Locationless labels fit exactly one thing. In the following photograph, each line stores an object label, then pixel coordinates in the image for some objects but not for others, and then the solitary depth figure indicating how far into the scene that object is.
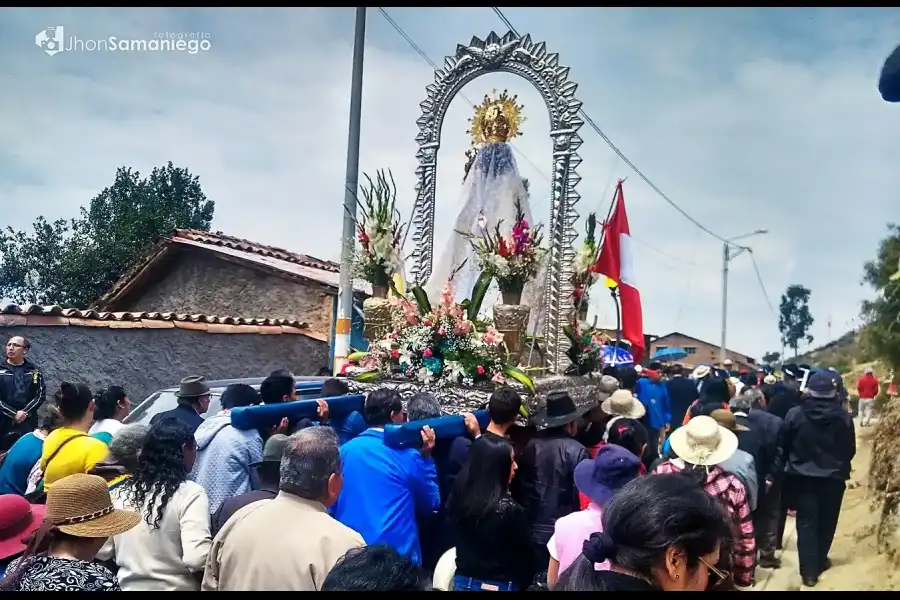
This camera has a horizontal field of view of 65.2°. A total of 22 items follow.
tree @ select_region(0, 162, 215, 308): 17.06
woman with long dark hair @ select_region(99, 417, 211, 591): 2.98
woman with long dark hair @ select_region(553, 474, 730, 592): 1.85
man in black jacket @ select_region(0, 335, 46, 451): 6.89
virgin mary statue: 7.34
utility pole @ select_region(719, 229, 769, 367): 26.59
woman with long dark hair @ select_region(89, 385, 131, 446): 5.16
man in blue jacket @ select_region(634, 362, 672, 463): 8.84
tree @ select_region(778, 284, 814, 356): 42.03
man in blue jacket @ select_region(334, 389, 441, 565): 3.64
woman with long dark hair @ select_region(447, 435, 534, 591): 3.47
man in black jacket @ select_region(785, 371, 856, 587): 5.97
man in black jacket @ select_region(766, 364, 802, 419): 7.69
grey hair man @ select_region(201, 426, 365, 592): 2.50
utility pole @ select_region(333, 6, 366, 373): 8.28
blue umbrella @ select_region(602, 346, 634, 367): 13.28
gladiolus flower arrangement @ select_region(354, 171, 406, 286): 6.75
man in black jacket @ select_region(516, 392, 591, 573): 3.97
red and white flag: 7.61
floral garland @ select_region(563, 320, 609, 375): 6.87
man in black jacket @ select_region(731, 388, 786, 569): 6.29
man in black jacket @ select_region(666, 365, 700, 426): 10.52
